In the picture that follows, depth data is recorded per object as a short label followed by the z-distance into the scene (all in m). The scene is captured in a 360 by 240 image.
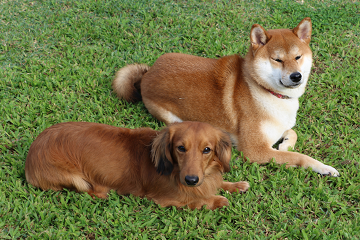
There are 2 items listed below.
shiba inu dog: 4.38
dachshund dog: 3.62
